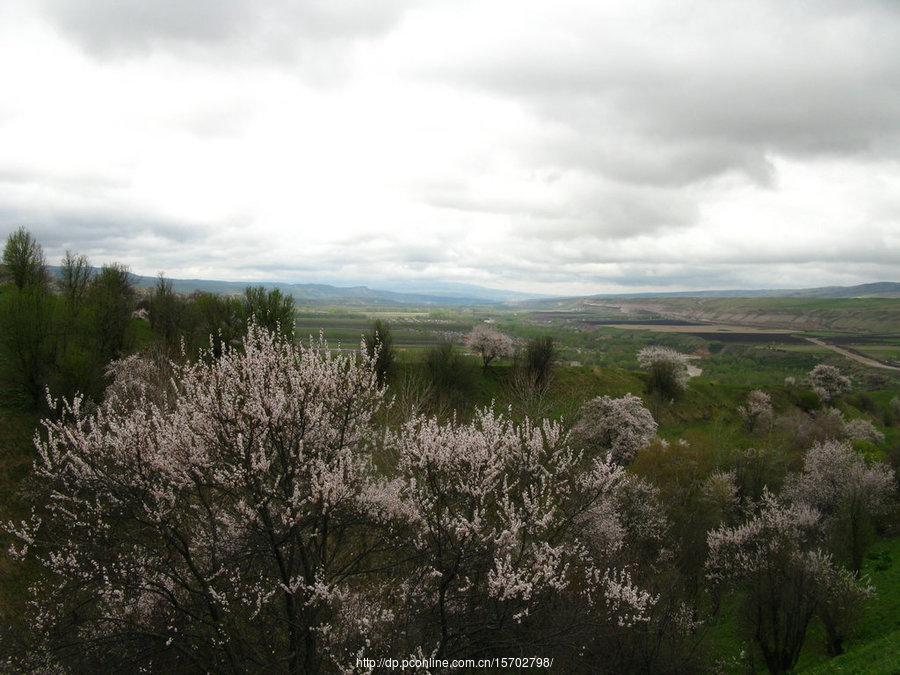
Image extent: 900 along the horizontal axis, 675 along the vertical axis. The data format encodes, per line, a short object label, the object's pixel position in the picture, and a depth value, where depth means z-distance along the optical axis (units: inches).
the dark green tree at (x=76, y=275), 1914.9
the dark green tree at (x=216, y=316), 1673.2
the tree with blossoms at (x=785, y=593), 684.1
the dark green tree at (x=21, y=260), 1803.6
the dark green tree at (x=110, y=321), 1429.6
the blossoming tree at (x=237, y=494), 390.6
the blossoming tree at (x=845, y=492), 1003.9
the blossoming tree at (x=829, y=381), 3165.8
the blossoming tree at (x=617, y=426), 1695.4
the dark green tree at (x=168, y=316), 1754.4
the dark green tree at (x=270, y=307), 1591.9
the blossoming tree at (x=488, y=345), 2496.3
